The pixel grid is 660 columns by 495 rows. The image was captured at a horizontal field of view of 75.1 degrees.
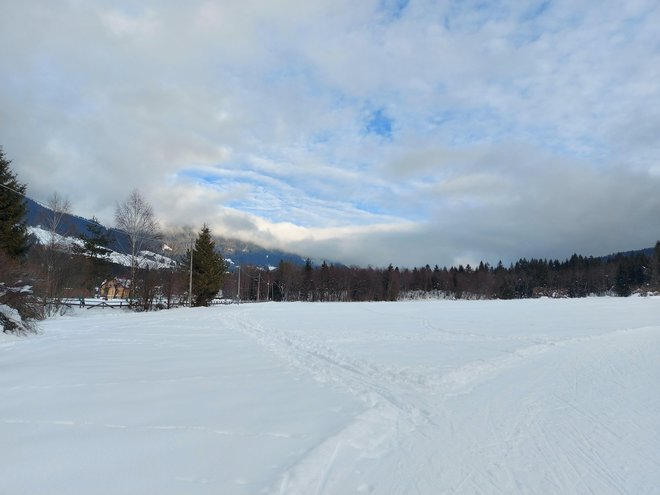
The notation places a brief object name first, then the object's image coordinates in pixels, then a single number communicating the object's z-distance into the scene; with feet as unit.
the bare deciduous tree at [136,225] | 127.54
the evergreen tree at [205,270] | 145.38
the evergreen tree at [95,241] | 162.50
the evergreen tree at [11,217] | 89.40
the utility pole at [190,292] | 136.05
